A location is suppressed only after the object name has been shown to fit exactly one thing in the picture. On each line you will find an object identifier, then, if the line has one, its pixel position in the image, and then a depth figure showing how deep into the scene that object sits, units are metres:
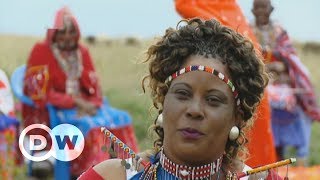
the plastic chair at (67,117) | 10.15
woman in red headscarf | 10.22
